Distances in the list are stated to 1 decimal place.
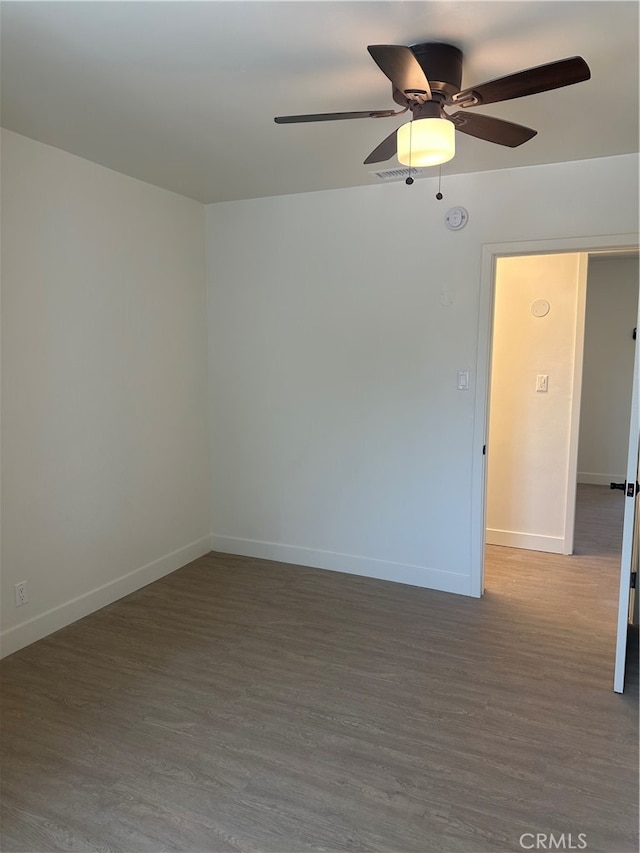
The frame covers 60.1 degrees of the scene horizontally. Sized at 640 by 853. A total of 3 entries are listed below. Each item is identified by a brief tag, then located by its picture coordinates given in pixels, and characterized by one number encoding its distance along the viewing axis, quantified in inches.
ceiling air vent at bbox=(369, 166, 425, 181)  124.7
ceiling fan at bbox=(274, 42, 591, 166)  64.9
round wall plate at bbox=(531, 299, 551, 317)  164.2
